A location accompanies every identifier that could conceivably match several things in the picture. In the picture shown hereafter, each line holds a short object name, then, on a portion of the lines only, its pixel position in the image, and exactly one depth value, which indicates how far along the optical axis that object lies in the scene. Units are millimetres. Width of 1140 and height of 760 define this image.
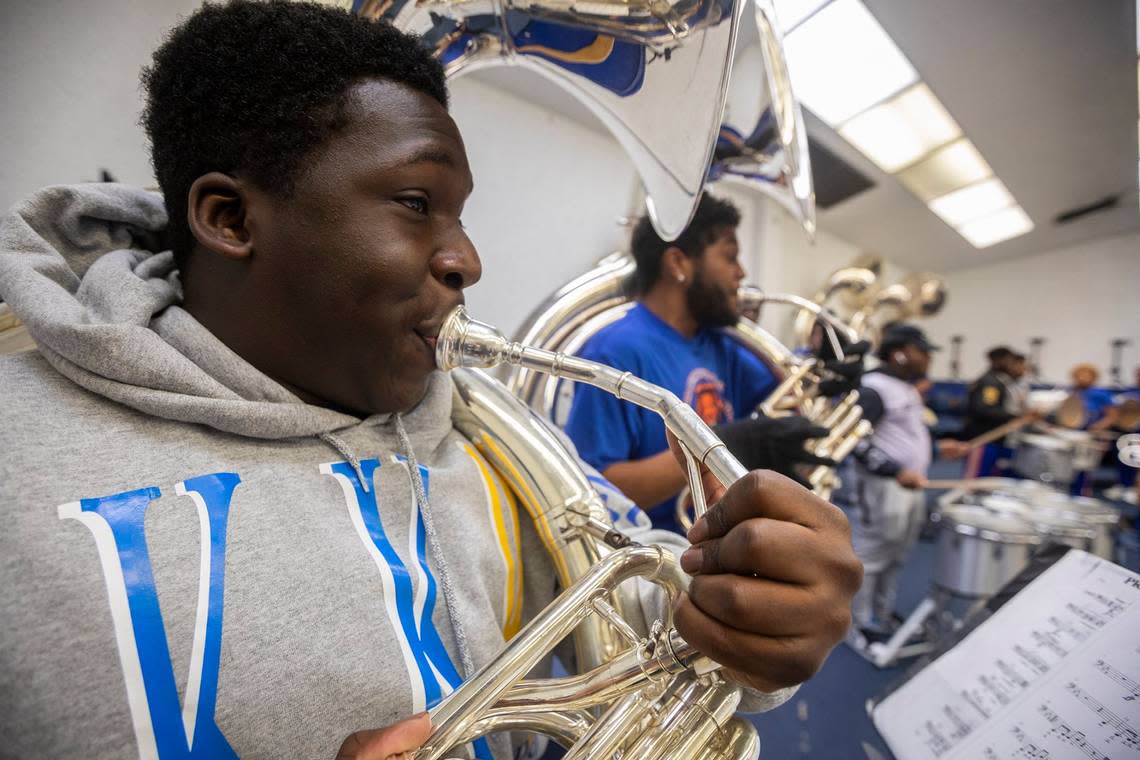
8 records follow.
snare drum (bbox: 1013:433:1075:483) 2781
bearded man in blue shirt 904
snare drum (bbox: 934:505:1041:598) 1423
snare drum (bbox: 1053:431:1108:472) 2781
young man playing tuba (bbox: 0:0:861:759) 292
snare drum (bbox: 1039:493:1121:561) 1485
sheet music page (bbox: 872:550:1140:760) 355
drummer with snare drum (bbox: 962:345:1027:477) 3131
